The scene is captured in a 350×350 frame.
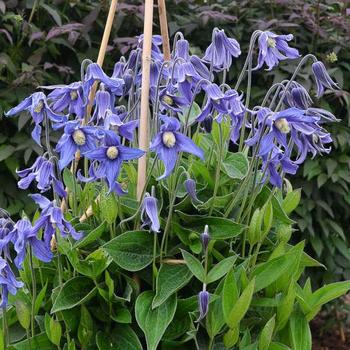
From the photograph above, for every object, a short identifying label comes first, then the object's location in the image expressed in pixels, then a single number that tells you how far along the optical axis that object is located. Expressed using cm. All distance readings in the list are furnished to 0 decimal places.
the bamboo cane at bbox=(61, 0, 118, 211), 117
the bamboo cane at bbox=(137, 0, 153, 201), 109
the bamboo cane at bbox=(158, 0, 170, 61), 123
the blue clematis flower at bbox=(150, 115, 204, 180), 100
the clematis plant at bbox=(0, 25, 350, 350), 103
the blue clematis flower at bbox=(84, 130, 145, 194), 100
